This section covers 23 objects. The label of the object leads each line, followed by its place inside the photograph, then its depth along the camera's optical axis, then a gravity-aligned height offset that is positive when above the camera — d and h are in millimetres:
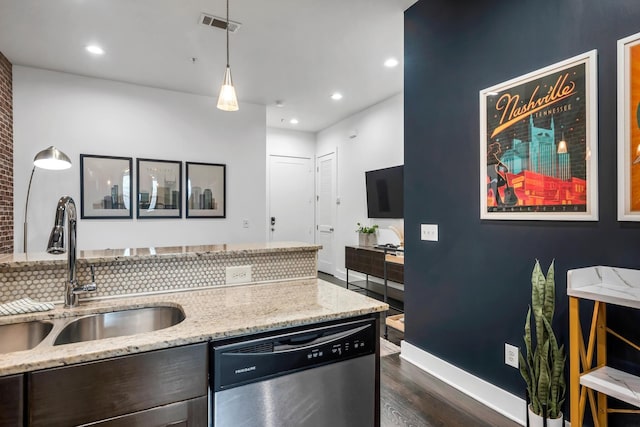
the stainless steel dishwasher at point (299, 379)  1052 -566
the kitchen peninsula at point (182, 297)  945 -365
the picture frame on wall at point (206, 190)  4617 +360
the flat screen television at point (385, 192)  4496 +332
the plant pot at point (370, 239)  4930 -353
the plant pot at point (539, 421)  1658 -1050
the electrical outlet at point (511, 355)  1972 -848
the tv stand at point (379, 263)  3571 -626
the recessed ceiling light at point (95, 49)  3297 +1695
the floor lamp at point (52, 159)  2289 +398
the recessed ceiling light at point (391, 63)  3602 +1694
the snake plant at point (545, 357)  1636 -720
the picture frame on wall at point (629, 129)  1482 +392
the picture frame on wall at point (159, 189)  4320 +365
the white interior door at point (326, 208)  6273 +142
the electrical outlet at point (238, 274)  1688 -301
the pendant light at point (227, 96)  1956 +714
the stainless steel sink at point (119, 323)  1265 -439
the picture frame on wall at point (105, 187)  4027 +364
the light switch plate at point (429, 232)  2535 -131
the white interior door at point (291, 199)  6438 +337
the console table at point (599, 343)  1351 -593
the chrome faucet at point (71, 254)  1254 -150
